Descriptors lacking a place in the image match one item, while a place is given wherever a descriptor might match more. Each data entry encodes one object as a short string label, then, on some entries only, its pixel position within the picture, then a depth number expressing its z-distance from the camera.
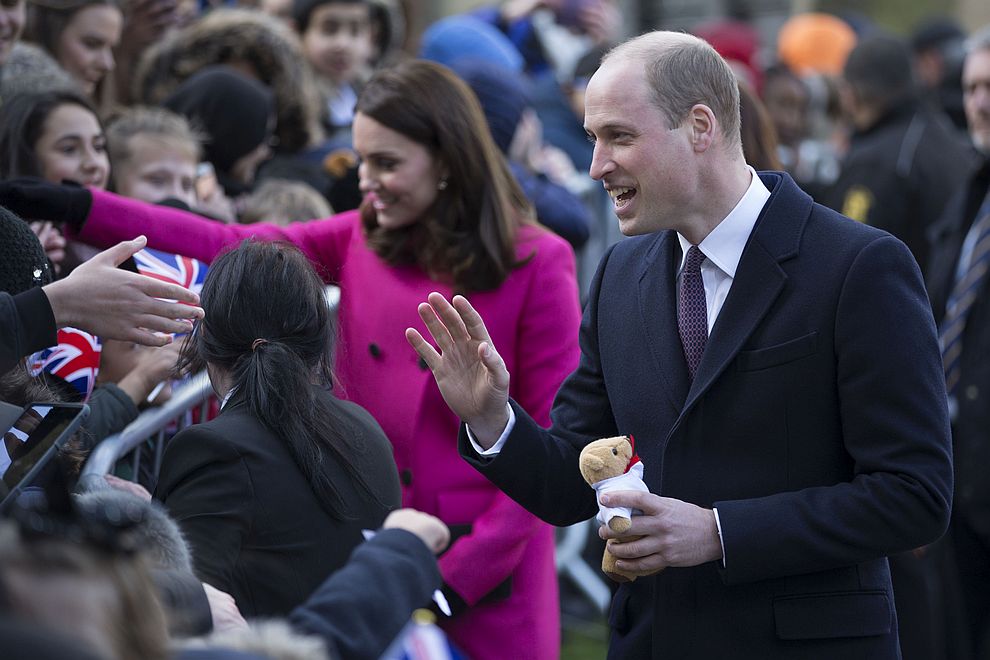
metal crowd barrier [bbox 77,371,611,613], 6.59
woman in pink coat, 8.30
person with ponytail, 5.70
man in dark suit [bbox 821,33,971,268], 14.56
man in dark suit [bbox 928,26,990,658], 10.99
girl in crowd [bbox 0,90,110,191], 8.56
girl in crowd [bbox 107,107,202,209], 9.66
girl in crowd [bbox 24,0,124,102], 11.11
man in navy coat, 5.91
